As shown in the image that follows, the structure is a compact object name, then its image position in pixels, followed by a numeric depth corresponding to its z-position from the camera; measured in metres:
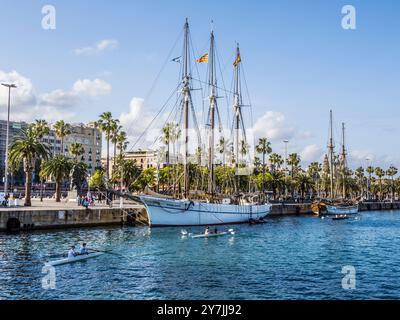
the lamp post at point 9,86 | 62.41
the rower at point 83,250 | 36.03
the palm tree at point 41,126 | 101.02
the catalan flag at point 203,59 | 73.71
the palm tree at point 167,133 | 128.85
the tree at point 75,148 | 109.06
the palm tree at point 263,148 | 151.75
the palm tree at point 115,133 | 105.88
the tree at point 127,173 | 106.12
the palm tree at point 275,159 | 155.00
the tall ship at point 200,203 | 64.38
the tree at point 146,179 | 109.88
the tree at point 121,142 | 111.91
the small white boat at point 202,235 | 53.12
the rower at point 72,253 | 35.08
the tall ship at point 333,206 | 115.81
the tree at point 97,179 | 107.75
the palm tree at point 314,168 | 190.55
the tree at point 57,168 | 77.88
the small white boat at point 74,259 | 33.47
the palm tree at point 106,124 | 104.75
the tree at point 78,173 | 83.86
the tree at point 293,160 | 166.25
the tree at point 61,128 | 108.97
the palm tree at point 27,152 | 64.44
